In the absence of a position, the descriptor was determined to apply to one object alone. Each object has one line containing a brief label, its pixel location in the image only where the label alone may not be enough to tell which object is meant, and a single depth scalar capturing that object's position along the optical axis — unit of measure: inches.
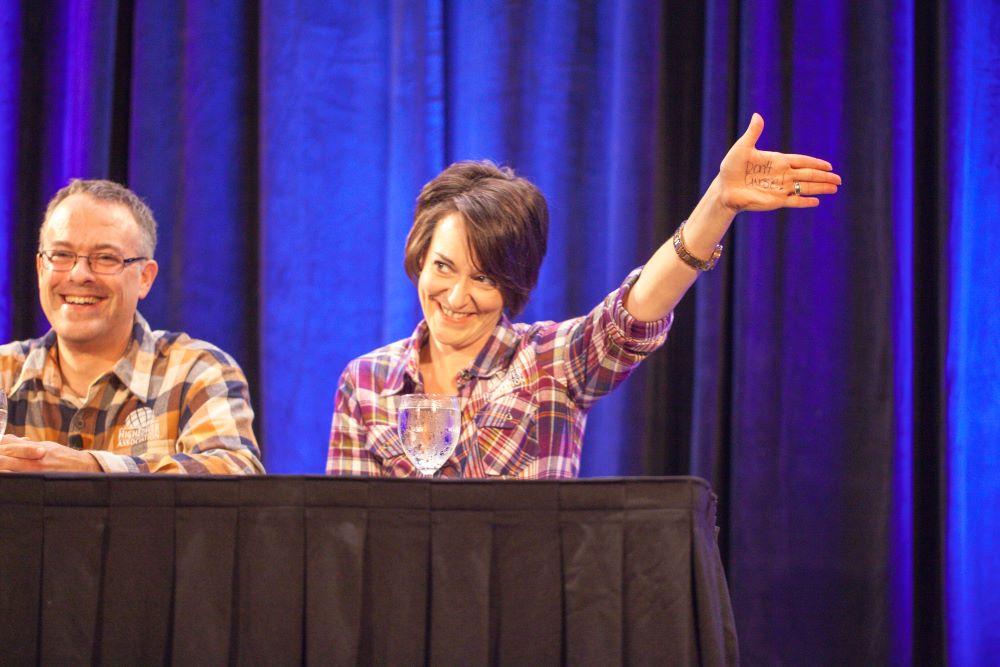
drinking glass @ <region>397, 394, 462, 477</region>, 223.2
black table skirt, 214.5
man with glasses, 237.5
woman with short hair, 235.2
